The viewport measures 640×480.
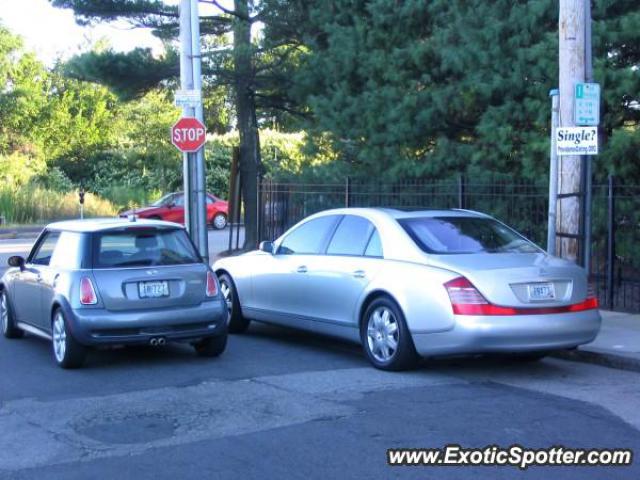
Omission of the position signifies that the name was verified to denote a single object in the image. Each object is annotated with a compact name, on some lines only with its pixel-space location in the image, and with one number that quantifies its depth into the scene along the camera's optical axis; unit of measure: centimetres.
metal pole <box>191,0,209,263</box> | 1549
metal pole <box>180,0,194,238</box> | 1549
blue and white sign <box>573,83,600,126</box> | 1020
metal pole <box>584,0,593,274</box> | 1045
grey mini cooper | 842
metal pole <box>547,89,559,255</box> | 1061
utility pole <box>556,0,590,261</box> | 1043
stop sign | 1520
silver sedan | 776
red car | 3072
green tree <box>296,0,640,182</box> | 1262
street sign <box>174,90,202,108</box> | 1529
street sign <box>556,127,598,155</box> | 1017
